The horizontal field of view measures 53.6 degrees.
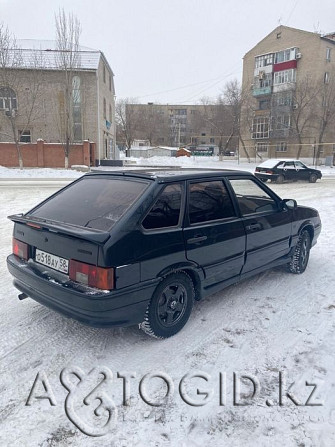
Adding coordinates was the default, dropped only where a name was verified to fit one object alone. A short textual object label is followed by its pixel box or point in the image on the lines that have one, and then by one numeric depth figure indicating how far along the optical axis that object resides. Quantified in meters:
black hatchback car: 2.74
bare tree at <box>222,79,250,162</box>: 41.56
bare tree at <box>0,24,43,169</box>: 25.33
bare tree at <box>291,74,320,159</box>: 38.03
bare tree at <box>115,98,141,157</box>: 73.12
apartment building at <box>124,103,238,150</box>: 78.50
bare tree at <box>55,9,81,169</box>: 26.02
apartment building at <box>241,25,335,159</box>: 38.53
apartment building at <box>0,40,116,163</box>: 27.92
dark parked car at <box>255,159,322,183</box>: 17.47
